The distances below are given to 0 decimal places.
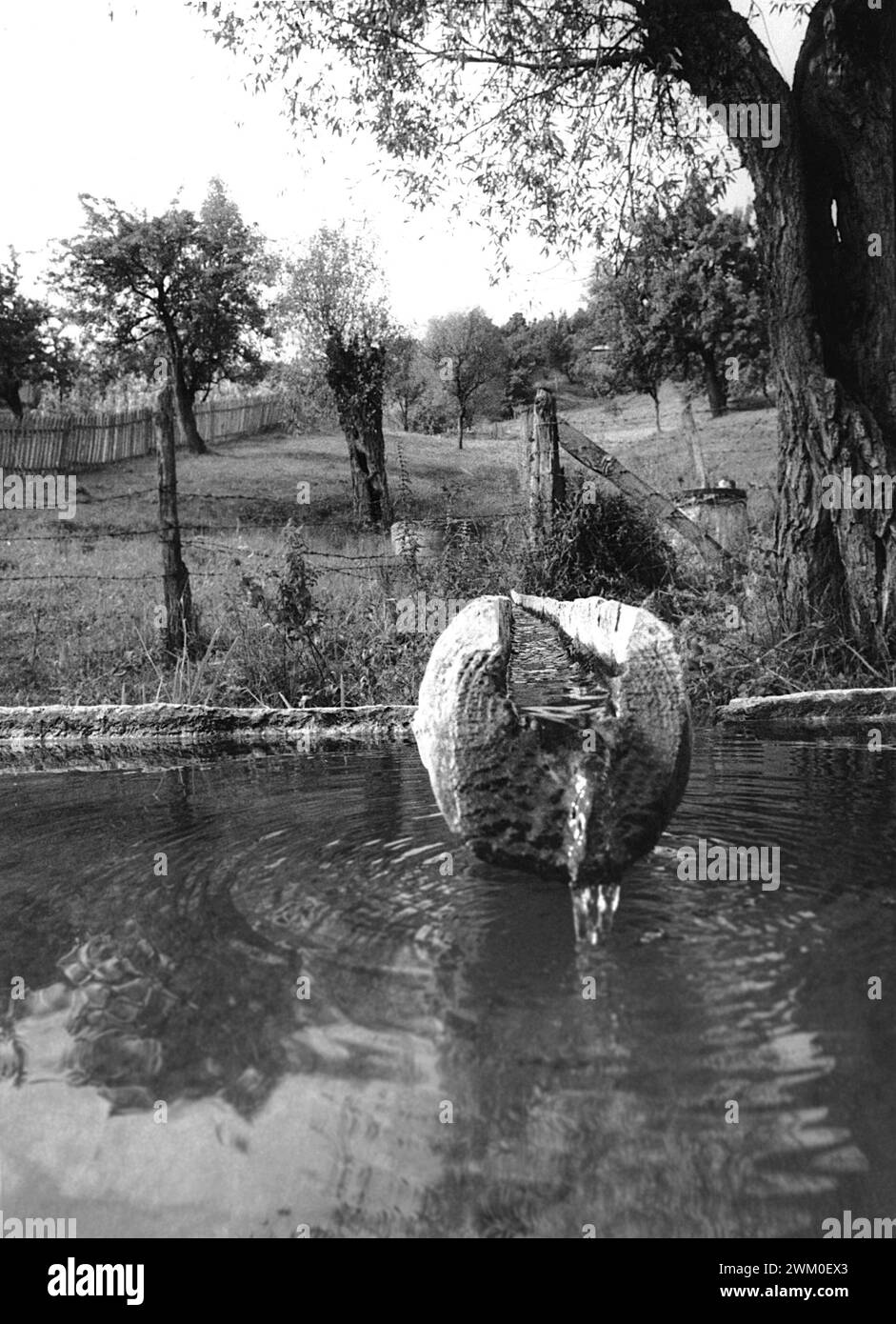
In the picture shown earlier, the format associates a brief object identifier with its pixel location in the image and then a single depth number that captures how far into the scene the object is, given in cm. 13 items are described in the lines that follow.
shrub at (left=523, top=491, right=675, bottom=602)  925
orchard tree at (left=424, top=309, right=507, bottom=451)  2967
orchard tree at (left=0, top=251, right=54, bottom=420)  2648
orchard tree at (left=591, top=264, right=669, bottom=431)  2942
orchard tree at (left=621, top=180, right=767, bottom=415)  2931
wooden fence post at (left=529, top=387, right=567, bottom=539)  971
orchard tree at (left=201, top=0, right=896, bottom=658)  684
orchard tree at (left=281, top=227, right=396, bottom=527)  1861
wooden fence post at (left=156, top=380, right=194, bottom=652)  763
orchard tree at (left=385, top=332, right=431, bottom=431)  2245
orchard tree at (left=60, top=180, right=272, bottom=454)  2642
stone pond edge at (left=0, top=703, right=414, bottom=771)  596
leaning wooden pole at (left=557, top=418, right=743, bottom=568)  958
